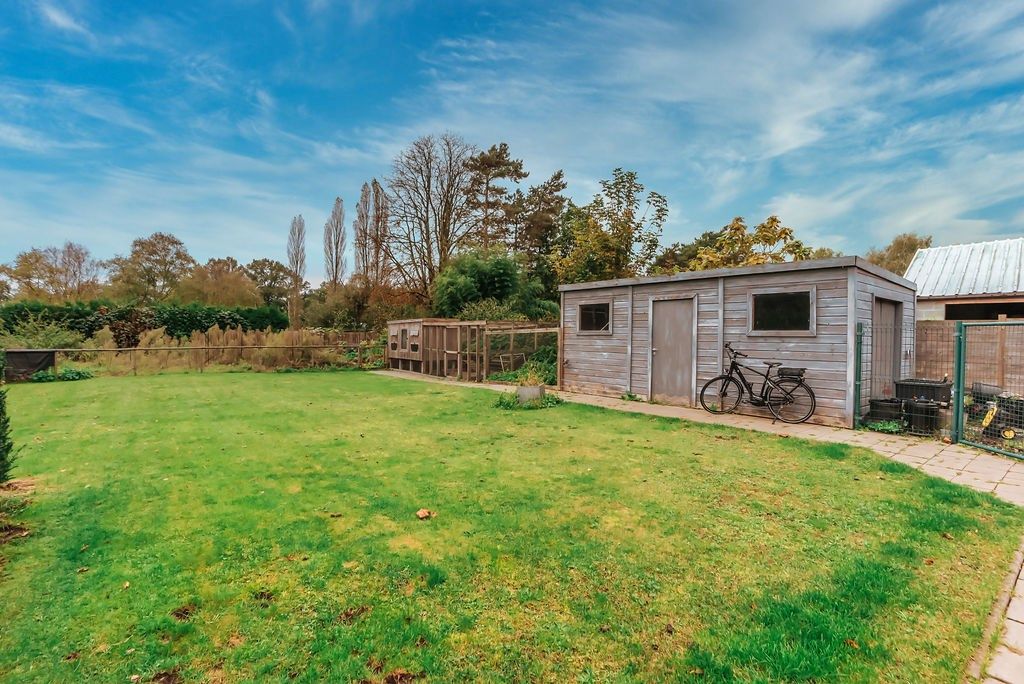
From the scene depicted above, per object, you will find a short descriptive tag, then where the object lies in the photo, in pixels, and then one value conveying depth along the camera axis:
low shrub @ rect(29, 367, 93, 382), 12.77
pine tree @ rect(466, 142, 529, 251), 24.59
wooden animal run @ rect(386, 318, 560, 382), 13.41
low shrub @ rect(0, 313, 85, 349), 14.31
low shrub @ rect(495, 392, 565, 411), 8.59
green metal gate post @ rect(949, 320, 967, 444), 5.57
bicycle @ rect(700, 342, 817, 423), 7.20
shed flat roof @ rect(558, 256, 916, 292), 6.80
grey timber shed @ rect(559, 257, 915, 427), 6.93
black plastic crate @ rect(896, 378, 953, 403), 6.35
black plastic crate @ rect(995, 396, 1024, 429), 5.83
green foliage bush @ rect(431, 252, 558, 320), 19.23
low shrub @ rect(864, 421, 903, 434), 6.39
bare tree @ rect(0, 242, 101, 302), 23.00
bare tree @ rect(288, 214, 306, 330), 29.62
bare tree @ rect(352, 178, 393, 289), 24.36
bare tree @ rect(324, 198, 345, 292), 27.19
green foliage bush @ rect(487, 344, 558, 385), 12.09
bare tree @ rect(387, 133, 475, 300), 23.59
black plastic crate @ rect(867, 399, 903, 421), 6.54
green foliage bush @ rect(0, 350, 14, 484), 3.24
